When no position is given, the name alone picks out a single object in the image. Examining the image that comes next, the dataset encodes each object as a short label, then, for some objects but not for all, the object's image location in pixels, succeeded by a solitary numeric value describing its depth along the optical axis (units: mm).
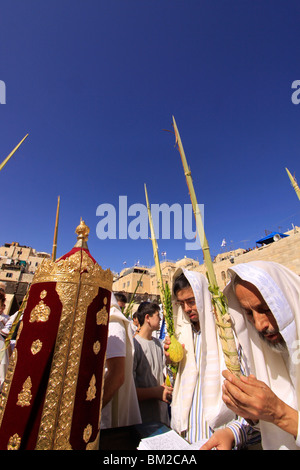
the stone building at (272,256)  15750
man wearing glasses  1649
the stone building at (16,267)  12344
